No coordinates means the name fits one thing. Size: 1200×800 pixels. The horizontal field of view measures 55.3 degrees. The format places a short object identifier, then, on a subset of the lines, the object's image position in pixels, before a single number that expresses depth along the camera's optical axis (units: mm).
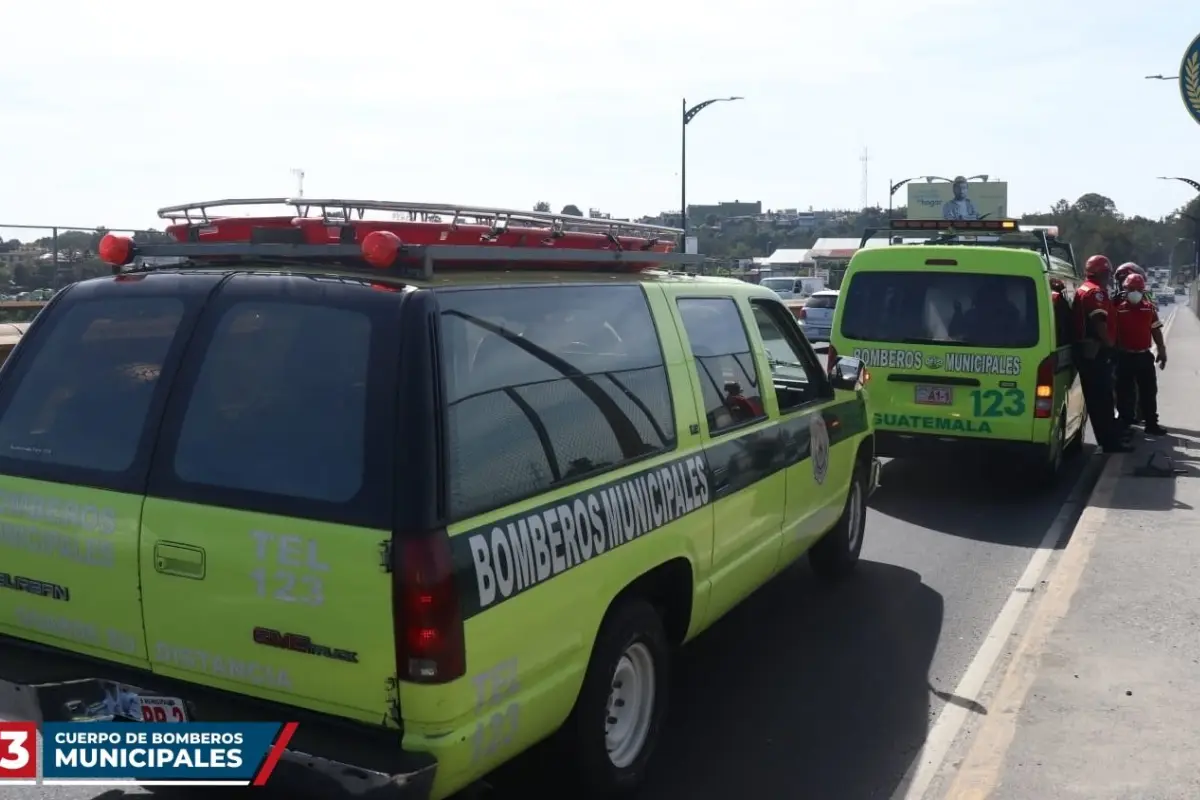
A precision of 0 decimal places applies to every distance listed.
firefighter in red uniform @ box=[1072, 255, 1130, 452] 10195
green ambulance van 9062
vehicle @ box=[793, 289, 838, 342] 26656
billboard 66938
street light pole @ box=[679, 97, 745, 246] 27984
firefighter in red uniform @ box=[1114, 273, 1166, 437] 11562
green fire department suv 3082
